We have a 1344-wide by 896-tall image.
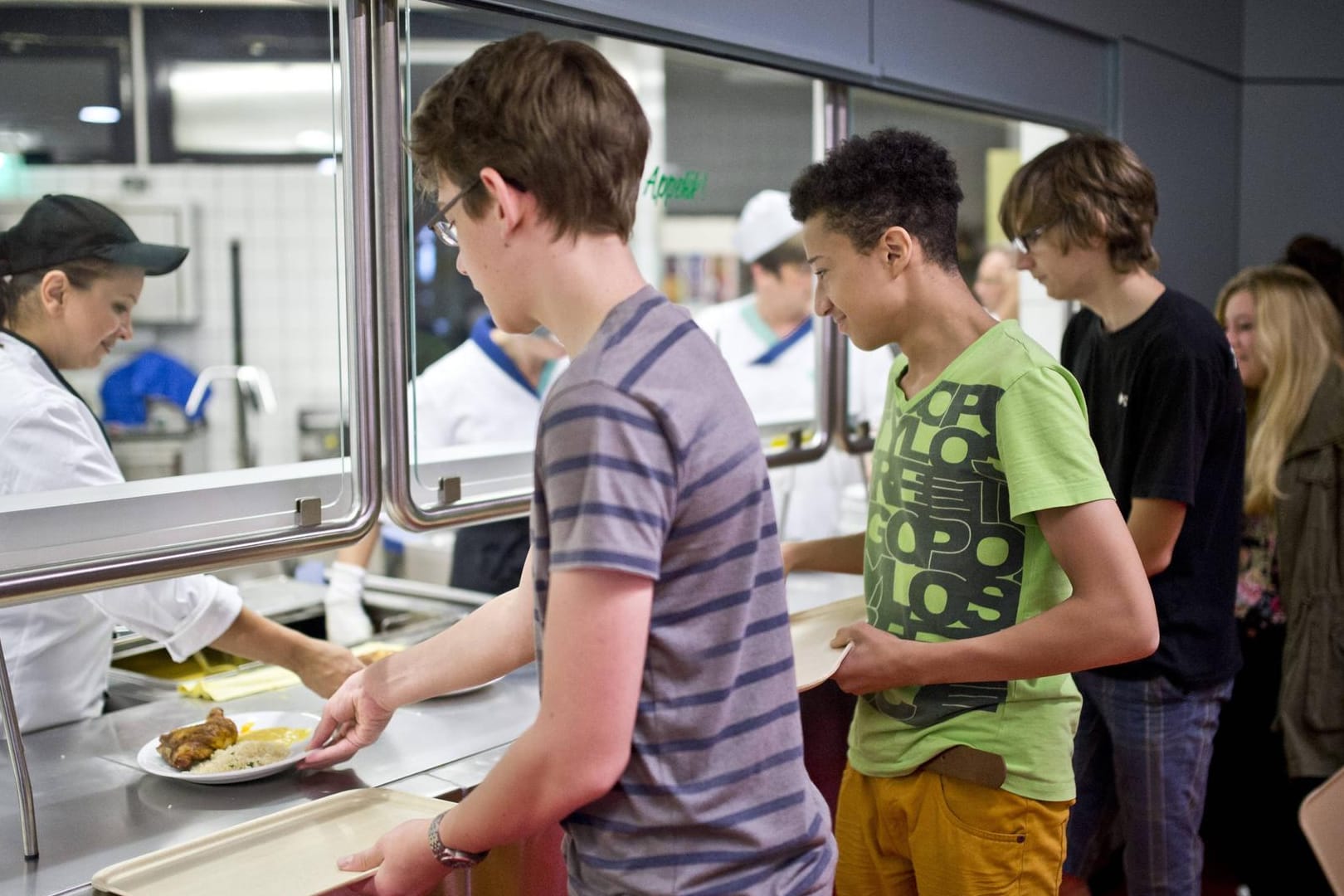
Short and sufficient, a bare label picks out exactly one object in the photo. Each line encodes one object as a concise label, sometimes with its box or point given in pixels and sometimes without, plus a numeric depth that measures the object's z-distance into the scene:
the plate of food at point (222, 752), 1.51
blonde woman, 2.79
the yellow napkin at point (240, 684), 1.96
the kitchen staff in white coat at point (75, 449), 1.58
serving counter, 1.35
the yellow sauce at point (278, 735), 1.66
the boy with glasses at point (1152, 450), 1.88
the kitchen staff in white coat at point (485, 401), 2.87
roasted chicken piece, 1.54
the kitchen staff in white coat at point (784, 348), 3.35
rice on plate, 1.54
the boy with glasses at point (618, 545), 0.83
